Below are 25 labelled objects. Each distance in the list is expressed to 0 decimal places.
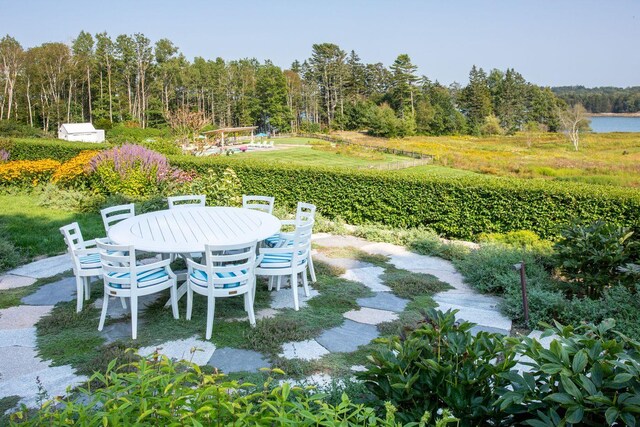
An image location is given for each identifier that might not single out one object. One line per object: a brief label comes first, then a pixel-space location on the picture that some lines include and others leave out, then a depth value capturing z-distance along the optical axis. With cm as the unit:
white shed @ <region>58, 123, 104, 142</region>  3275
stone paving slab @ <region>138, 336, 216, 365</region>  369
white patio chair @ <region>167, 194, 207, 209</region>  629
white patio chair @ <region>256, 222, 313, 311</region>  476
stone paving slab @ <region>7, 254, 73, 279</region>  587
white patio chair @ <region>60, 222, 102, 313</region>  455
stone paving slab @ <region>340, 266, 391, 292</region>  539
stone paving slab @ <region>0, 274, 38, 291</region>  542
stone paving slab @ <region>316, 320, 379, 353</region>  387
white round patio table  446
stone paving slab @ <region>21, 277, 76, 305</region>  495
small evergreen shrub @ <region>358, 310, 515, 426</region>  167
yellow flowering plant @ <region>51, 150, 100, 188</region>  1056
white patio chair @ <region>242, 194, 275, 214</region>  648
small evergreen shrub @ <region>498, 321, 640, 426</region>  130
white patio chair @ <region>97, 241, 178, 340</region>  407
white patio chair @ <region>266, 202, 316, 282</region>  550
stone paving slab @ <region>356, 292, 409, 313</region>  478
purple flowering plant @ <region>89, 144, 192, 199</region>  973
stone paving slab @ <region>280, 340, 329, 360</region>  369
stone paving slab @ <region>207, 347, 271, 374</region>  348
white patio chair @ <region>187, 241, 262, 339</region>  405
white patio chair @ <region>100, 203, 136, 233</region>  555
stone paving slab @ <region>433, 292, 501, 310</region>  486
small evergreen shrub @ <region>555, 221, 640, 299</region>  462
